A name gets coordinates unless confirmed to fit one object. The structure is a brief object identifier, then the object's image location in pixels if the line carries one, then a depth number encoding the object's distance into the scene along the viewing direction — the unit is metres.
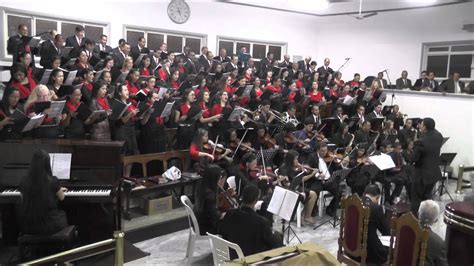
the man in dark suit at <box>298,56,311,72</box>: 14.07
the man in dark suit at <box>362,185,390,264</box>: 4.73
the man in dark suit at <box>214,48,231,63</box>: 13.02
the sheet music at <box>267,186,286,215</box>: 5.36
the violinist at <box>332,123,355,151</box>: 9.36
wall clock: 14.12
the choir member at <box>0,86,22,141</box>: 5.62
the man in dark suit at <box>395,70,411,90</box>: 14.66
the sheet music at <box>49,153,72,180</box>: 5.05
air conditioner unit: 13.68
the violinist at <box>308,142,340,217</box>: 7.42
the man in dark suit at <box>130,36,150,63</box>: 10.95
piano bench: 4.44
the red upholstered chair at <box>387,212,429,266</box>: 3.93
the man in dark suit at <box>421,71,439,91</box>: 13.77
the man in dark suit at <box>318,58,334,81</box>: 13.53
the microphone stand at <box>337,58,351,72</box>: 17.61
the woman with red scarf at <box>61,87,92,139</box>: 6.46
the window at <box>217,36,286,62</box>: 16.03
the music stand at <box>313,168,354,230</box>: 7.23
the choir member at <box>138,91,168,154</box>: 7.62
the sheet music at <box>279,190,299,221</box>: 5.24
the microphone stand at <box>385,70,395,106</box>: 13.42
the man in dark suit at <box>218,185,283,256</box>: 4.31
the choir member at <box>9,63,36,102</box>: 6.91
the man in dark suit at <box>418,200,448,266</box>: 4.10
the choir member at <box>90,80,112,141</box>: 6.43
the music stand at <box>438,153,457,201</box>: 9.23
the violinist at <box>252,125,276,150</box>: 8.51
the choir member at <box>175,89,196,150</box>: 8.08
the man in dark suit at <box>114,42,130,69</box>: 10.17
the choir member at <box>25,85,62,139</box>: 6.00
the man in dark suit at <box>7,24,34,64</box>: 8.67
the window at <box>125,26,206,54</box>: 13.65
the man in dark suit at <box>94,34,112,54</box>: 10.60
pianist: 4.43
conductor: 7.12
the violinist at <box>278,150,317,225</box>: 7.22
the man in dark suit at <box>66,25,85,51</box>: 10.16
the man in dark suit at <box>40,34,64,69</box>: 9.00
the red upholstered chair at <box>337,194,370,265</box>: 4.66
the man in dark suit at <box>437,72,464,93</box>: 13.16
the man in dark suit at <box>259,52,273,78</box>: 13.08
